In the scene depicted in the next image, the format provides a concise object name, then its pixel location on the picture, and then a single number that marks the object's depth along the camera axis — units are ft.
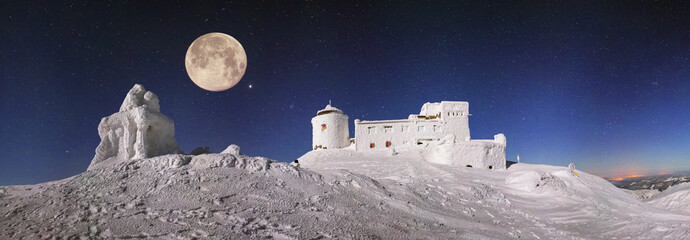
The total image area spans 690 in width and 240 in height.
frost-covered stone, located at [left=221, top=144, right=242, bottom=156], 46.19
